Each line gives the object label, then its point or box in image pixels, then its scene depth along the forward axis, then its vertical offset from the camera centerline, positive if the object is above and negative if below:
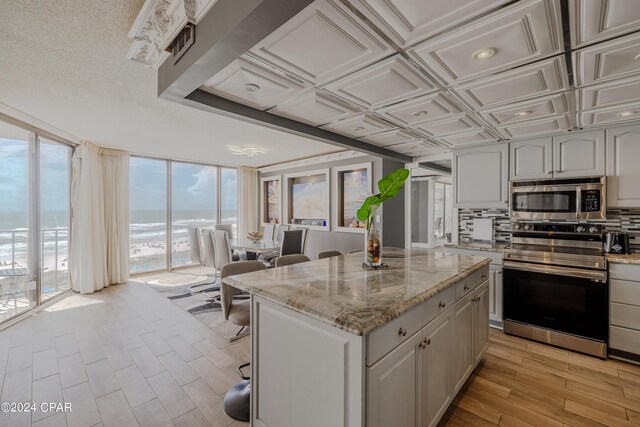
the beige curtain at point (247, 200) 6.97 +0.28
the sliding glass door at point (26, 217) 3.36 -0.07
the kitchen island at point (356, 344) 1.17 -0.66
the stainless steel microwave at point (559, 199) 2.92 +0.14
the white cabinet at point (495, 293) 3.18 -0.94
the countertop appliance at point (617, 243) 2.79 -0.32
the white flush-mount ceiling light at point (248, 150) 4.79 +1.07
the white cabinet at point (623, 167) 2.79 +0.45
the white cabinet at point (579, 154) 2.96 +0.63
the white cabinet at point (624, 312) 2.50 -0.92
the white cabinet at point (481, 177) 3.57 +0.46
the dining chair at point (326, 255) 3.06 -0.48
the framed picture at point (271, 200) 6.73 +0.29
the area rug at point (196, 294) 3.34 -1.32
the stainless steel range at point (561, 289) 2.62 -0.78
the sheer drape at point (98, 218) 4.46 -0.12
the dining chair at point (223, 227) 6.04 -0.34
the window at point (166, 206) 5.73 +0.09
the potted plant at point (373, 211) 2.00 +0.00
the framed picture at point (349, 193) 5.01 +0.35
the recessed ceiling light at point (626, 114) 2.54 +0.90
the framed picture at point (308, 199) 5.66 +0.26
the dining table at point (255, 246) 4.36 -0.57
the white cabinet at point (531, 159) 3.27 +0.63
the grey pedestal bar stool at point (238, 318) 1.90 -0.87
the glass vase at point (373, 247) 2.07 -0.27
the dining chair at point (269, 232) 5.93 -0.45
